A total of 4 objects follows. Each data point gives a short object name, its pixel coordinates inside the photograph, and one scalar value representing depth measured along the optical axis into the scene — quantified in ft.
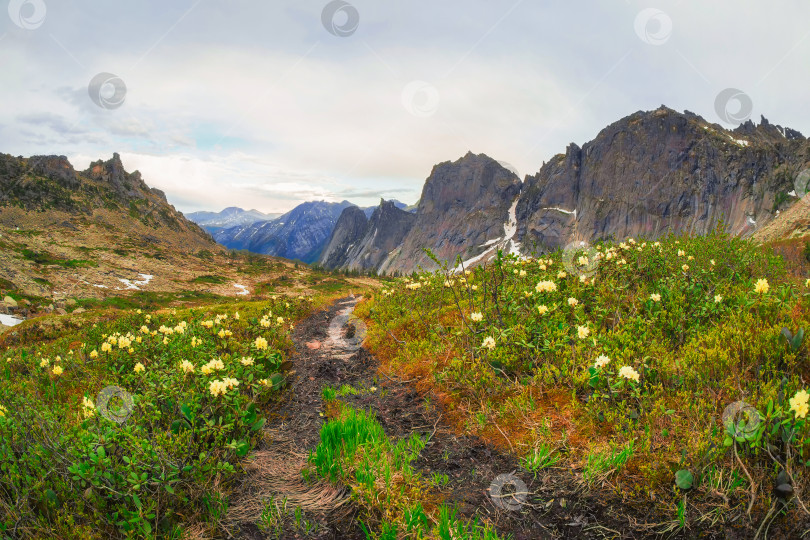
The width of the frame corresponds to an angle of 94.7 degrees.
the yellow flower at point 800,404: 8.20
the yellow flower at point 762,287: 13.84
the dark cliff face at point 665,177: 445.78
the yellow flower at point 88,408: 10.37
